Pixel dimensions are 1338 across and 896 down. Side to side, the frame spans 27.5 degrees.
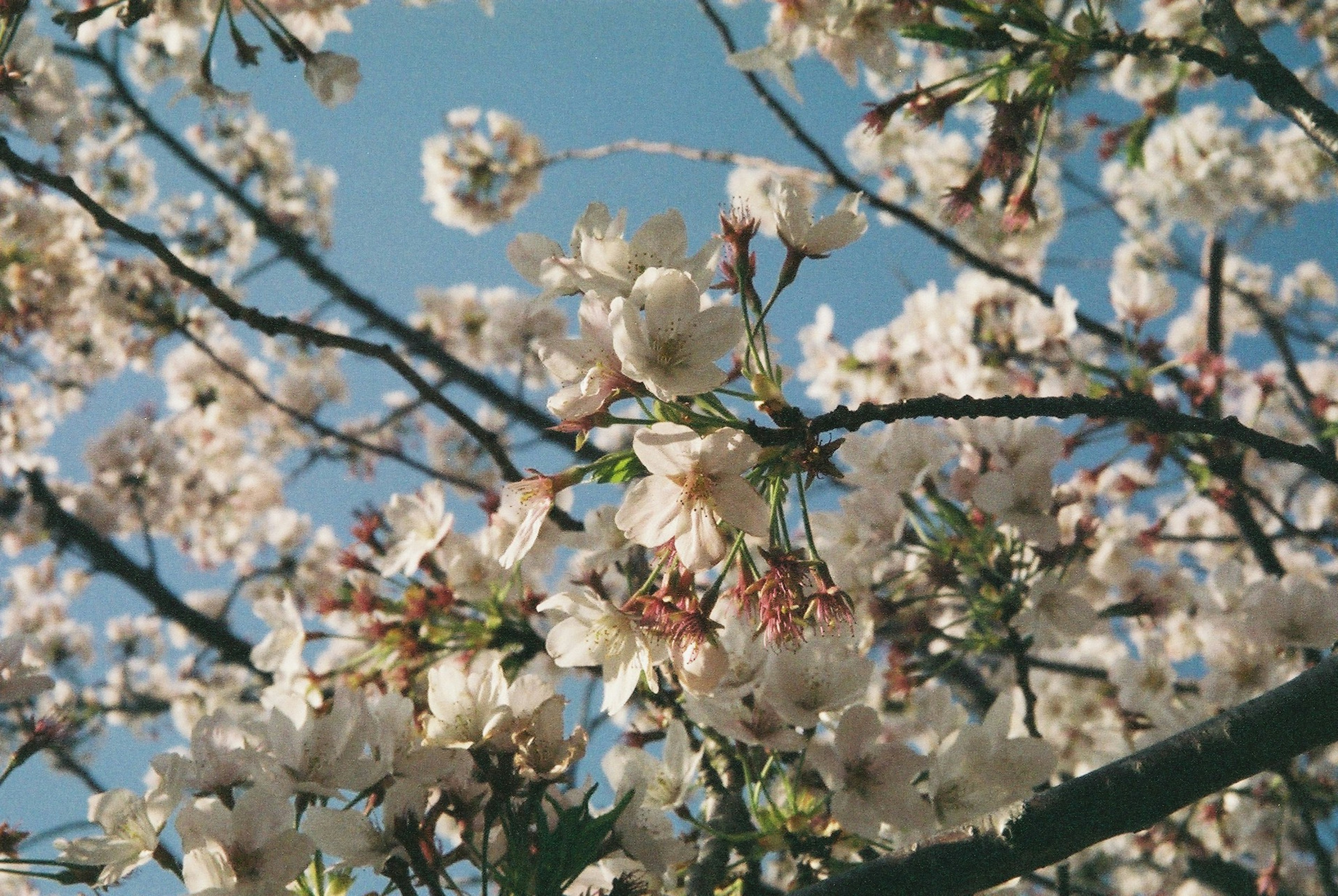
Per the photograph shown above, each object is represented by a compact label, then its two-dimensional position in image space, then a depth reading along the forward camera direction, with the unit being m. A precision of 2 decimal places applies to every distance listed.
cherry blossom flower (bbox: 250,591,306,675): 0.77
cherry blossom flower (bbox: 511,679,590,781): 0.66
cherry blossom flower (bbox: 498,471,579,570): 0.63
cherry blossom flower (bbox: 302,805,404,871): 0.64
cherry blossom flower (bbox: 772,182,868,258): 0.65
